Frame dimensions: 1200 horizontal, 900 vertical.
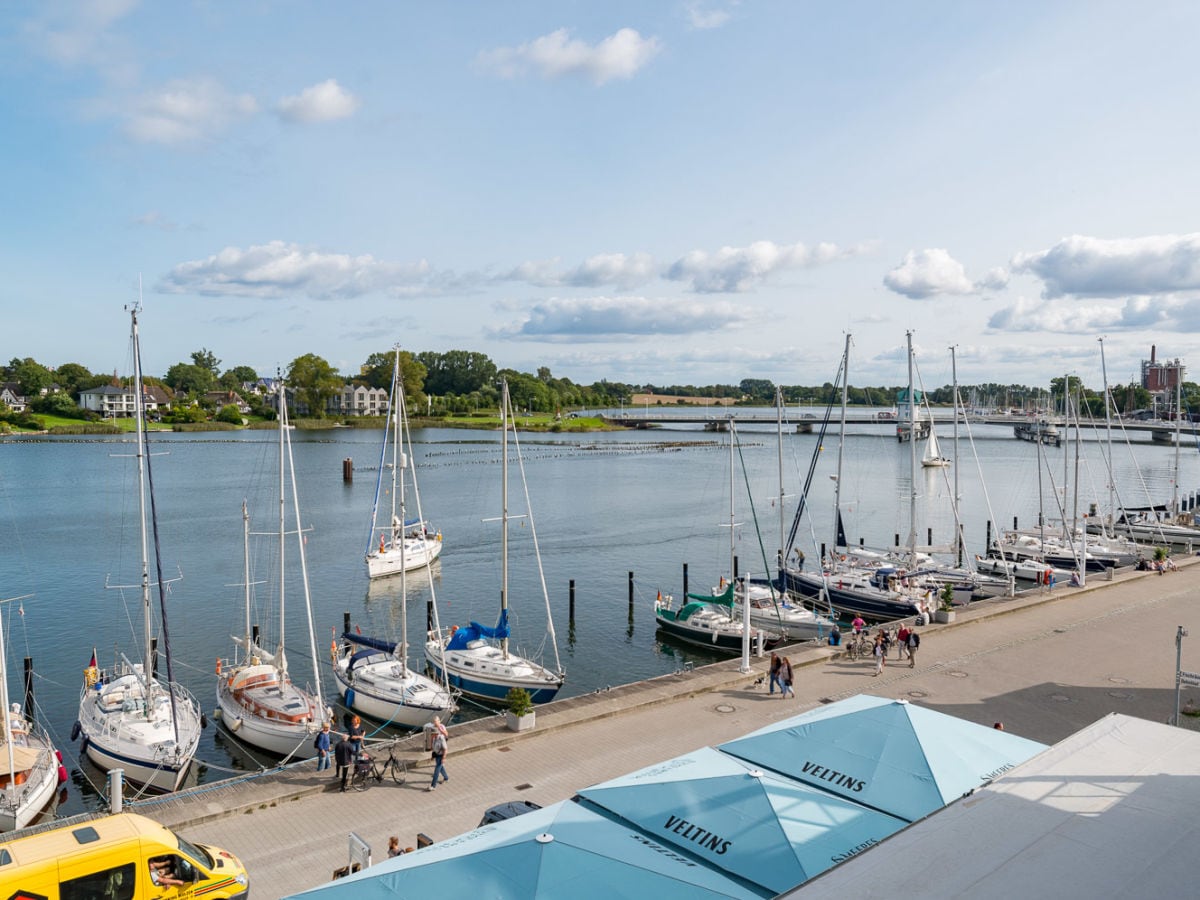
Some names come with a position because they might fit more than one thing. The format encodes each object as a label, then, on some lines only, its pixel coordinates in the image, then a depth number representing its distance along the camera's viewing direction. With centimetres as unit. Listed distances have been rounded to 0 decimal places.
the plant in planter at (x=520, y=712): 2027
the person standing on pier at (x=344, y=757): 1738
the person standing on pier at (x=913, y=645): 2598
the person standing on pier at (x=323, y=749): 1852
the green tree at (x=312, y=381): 18575
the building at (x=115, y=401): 17350
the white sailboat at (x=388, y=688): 2617
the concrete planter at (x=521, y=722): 2025
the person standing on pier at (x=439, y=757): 1742
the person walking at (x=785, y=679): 2317
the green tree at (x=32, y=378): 18931
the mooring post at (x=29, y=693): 2767
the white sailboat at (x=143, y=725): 2200
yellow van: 1120
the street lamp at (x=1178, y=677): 1828
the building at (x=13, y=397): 18162
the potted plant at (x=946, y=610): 3147
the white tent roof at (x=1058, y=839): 791
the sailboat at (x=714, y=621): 3544
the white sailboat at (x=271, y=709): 2419
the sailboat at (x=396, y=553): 4950
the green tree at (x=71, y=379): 19116
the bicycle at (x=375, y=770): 1750
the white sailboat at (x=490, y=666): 2788
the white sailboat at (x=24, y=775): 1872
